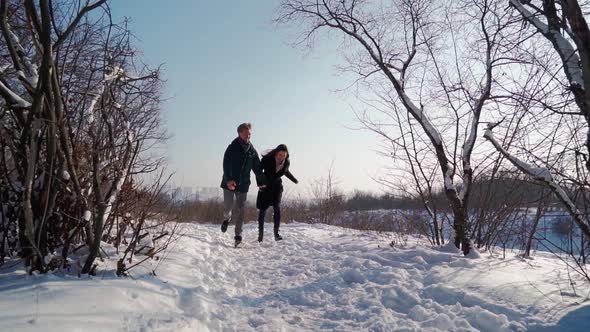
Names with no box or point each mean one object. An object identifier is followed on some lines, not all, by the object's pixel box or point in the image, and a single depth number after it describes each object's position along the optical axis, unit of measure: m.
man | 6.17
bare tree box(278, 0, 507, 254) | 5.13
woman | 6.66
